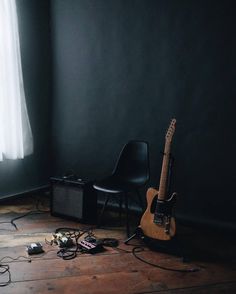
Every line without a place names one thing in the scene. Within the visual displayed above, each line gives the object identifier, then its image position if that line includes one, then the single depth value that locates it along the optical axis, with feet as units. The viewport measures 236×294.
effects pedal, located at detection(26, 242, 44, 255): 8.90
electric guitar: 9.07
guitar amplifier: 11.12
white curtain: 12.31
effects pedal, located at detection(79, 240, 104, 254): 9.03
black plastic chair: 10.47
